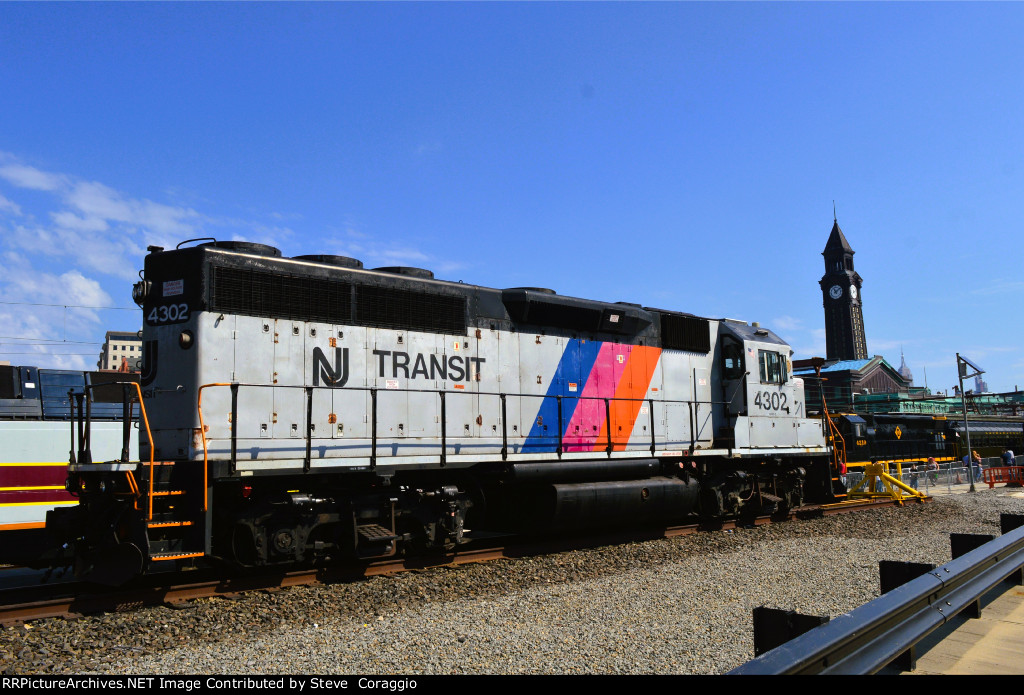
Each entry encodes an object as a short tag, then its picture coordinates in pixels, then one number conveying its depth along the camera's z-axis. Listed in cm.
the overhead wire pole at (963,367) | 2656
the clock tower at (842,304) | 11631
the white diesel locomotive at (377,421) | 812
